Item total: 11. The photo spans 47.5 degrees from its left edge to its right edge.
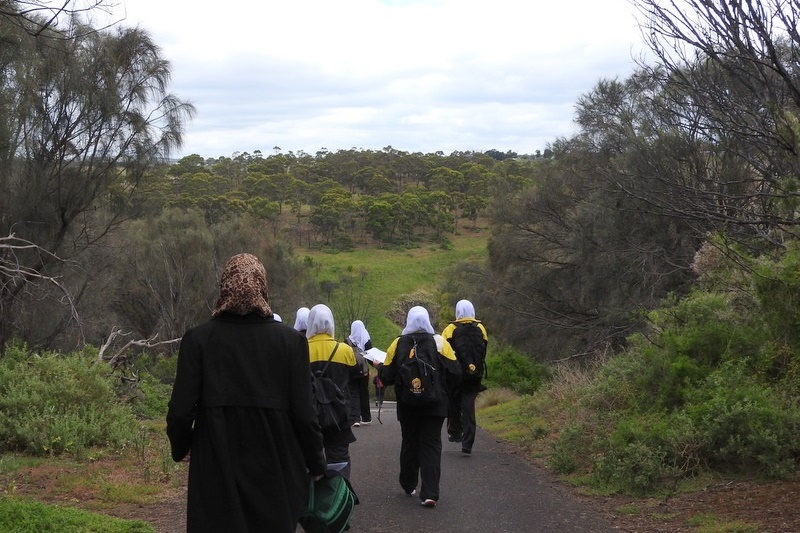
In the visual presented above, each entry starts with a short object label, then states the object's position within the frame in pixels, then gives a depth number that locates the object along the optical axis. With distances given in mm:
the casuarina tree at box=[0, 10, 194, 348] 18250
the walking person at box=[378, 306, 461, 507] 8719
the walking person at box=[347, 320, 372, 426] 8133
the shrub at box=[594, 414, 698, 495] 8914
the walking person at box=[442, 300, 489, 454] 11602
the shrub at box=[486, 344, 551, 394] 25344
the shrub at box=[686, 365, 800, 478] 8414
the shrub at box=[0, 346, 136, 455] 10680
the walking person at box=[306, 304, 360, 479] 7438
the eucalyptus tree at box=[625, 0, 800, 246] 7691
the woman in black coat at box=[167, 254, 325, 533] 4531
